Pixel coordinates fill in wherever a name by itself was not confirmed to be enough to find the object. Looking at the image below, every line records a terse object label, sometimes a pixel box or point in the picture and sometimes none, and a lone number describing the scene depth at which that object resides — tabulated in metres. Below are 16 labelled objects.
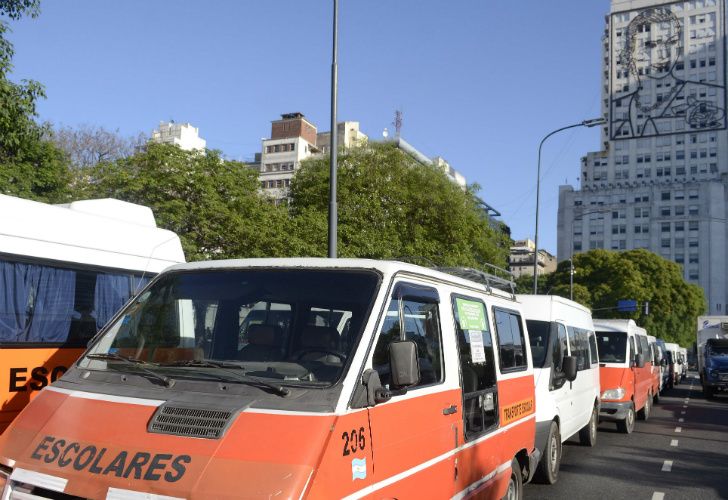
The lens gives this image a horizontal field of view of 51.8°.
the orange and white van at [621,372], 14.34
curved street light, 27.00
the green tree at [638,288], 67.62
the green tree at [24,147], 10.34
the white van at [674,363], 34.56
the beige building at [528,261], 161.94
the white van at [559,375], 9.05
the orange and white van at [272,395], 3.33
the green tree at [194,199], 22.30
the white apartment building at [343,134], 89.98
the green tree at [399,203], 28.50
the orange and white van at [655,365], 20.73
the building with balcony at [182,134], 78.06
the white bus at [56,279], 6.83
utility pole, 14.12
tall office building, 119.44
